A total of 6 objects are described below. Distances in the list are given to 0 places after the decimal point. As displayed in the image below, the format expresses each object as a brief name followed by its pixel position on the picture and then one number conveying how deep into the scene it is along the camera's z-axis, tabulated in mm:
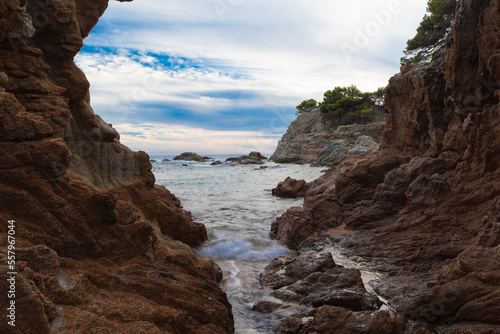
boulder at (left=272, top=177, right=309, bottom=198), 18188
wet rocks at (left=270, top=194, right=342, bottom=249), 9406
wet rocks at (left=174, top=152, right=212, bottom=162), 77150
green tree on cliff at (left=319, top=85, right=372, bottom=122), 51844
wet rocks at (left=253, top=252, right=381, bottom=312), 5273
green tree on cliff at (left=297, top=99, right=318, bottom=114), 67750
